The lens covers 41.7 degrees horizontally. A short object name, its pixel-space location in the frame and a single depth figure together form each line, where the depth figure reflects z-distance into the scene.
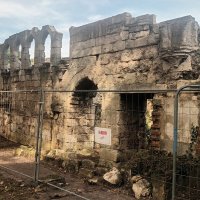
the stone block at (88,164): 5.95
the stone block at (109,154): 5.95
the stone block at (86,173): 5.66
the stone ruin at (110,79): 5.23
